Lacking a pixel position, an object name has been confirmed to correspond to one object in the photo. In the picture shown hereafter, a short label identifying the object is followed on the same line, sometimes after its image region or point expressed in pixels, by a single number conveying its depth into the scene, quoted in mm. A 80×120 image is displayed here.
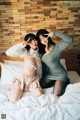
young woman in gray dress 1286
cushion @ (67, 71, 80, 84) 1427
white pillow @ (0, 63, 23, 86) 1418
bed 960
